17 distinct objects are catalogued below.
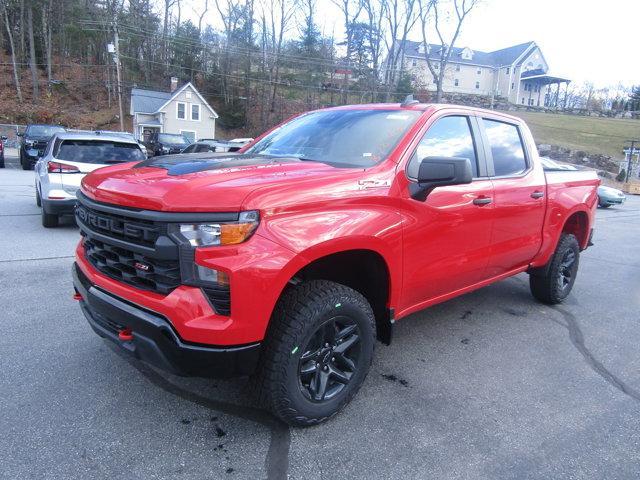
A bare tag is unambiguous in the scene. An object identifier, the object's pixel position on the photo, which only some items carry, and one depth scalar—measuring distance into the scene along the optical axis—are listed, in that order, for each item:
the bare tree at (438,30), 36.06
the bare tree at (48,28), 44.72
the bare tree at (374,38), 40.91
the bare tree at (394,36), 38.88
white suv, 7.70
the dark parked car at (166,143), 26.03
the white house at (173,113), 42.16
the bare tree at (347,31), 43.47
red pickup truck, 2.29
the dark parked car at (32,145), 19.48
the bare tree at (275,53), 48.72
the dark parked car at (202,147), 17.29
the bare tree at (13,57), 42.73
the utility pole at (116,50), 31.98
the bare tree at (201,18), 50.72
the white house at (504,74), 76.25
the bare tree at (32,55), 42.94
